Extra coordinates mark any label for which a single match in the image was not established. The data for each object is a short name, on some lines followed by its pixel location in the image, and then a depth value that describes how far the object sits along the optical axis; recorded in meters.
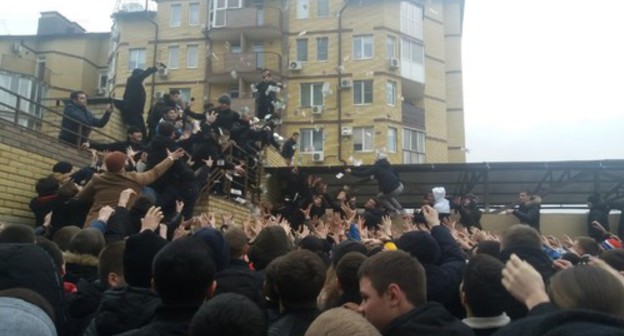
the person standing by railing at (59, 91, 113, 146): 11.40
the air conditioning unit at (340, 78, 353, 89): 32.44
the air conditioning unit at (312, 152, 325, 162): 31.73
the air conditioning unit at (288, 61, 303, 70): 32.81
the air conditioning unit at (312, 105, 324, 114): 32.38
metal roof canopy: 16.59
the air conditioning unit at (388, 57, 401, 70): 32.00
